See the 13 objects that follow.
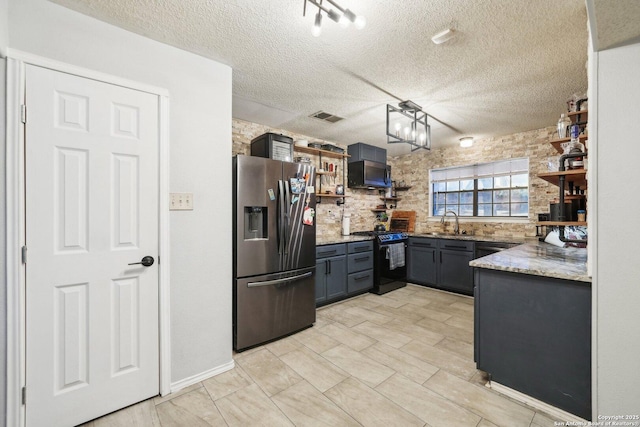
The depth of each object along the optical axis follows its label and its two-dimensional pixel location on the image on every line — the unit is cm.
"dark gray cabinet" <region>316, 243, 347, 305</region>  360
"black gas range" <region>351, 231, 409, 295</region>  427
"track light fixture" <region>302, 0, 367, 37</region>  151
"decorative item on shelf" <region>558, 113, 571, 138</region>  237
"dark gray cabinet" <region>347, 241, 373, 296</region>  398
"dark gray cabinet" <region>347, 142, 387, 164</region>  489
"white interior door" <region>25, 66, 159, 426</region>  154
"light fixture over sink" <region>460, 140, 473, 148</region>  434
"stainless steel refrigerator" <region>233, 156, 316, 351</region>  251
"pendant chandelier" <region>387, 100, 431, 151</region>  296
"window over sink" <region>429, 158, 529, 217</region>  435
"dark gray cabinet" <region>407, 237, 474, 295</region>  411
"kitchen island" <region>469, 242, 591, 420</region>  162
